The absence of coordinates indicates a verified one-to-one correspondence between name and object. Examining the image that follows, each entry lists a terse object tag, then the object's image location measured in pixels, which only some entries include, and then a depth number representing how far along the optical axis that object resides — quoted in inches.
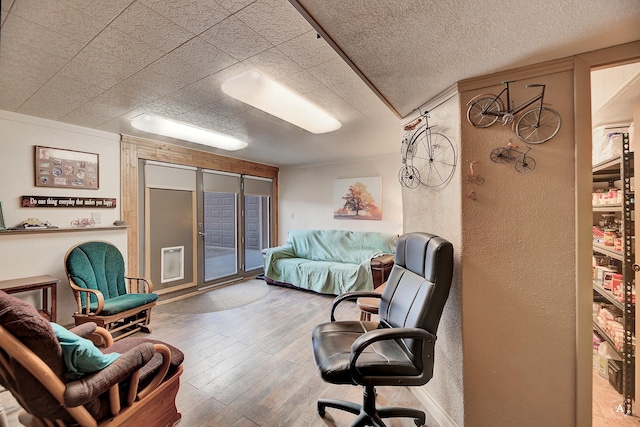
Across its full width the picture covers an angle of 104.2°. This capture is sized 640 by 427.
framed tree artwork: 182.1
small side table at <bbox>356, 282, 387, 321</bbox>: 79.4
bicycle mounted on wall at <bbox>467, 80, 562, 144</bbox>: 50.1
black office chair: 50.3
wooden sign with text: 102.1
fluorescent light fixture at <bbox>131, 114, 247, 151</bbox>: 108.6
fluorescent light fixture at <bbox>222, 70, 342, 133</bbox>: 74.5
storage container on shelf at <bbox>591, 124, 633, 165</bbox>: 69.6
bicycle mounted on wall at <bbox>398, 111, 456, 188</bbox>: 62.5
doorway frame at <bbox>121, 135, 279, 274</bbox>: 130.5
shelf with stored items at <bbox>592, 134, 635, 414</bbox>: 63.1
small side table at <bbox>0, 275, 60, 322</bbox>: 88.6
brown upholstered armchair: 38.2
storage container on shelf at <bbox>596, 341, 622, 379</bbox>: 72.4
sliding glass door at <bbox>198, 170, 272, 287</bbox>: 175.8
